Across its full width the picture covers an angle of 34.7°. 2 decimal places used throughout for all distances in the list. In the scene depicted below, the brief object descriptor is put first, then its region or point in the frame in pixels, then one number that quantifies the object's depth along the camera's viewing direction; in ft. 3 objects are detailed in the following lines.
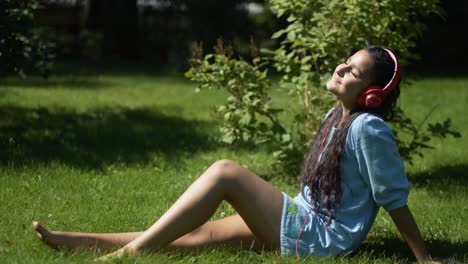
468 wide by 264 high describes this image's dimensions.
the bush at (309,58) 18.65
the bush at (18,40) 23.37
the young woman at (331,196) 11.97
